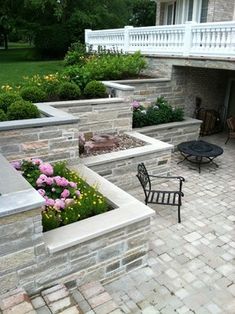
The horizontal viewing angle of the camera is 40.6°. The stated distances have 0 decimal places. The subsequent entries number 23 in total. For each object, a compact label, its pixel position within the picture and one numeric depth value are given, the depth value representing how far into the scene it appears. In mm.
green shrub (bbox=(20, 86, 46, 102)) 6953
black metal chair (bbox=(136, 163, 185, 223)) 5359
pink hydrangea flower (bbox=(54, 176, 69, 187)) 4395
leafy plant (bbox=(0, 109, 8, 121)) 5389
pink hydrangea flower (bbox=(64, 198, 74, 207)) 4129
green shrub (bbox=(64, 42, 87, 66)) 11750
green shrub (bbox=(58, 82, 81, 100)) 7250
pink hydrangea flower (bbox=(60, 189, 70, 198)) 4231
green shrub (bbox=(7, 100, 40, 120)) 5490
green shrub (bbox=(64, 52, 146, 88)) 8523
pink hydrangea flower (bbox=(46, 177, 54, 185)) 4362
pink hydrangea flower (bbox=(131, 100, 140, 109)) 8859
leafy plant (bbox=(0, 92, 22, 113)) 6066
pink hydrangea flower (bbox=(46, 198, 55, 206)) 3998
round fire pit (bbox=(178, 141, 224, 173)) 7539
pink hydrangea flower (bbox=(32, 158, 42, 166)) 4907
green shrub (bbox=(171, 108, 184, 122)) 9320
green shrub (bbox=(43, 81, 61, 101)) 7357
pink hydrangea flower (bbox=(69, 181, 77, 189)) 4461
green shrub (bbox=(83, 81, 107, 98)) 7586
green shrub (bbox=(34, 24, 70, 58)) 20230
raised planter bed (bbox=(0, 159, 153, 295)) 3064
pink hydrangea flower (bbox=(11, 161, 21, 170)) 4861
